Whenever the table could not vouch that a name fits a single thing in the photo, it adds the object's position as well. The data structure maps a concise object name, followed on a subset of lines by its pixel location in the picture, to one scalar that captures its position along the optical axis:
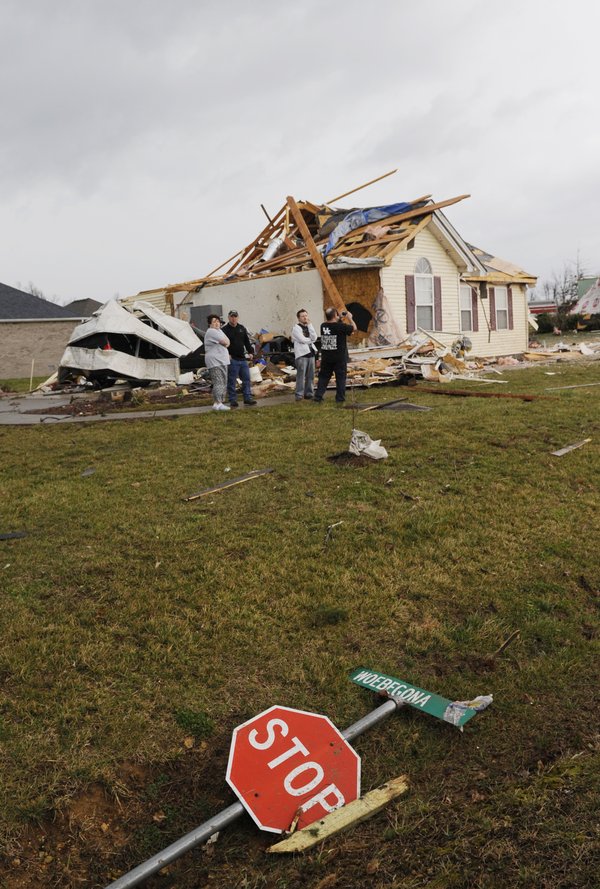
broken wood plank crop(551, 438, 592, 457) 7.17
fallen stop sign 2.58
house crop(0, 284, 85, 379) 28.22
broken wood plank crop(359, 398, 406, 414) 10.48
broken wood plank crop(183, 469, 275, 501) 6.10
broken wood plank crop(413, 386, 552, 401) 10.77
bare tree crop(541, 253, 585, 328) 48.62
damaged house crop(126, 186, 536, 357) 18.02
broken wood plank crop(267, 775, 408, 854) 2.39
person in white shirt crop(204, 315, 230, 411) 10.83
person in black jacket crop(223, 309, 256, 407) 11.21
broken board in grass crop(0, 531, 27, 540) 5.10
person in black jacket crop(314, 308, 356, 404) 11.02
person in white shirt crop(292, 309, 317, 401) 11.55
